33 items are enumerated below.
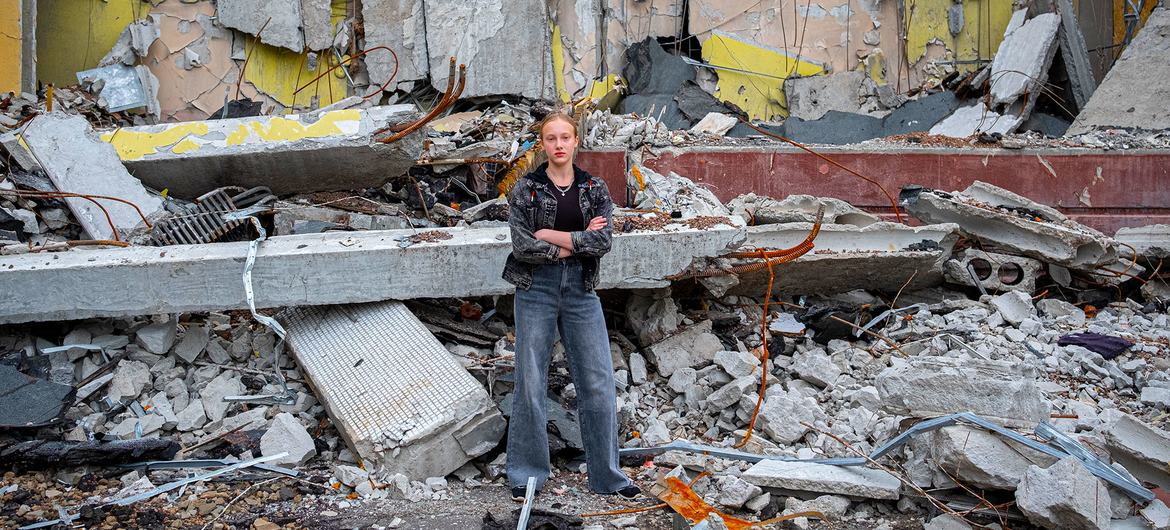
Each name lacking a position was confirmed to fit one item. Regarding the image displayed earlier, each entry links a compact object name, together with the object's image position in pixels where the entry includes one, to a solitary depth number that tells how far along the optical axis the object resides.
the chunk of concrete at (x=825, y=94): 9.34
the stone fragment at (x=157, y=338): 4.48
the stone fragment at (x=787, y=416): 4.04
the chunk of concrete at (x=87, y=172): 5.23
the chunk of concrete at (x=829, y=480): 3.44
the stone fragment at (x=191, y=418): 4.10
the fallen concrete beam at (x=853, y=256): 5.32
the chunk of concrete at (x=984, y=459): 3.19
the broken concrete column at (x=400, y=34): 8.94
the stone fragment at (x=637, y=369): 4.67
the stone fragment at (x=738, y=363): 4.51
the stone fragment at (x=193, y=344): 4.53
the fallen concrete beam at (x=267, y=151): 5.48
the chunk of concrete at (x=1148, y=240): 6.29
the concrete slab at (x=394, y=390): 3.70
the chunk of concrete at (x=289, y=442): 3.81
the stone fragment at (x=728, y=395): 4.29
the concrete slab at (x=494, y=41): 8.80
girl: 3.36
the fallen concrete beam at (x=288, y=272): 4.32
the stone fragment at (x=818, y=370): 4.54
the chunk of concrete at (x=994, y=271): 5.80
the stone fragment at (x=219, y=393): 4.21
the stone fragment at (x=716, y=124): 8.19
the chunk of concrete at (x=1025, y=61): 8.30
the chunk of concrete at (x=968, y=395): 3.45
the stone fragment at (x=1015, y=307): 5.42
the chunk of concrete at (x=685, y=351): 4.75
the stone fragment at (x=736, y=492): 3.42
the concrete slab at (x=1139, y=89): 7.70
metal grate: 5.09
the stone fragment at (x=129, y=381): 4.23
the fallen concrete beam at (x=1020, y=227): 5.78
